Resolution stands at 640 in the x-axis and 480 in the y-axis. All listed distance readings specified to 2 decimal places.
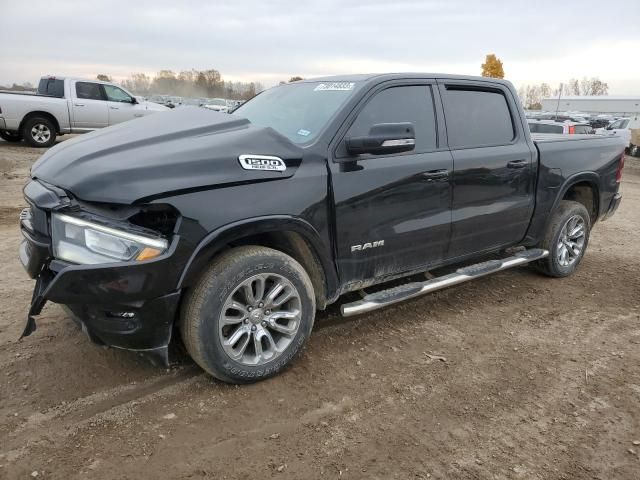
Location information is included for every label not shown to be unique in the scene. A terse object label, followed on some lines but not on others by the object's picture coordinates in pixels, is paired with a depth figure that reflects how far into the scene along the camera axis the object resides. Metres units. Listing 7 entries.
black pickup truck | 2.63
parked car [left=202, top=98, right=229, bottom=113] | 30.50
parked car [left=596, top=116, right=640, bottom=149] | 20.34
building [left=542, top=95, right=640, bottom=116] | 58.09
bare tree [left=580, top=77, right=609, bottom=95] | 104.12
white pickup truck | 12.90
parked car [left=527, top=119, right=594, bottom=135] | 14.29
